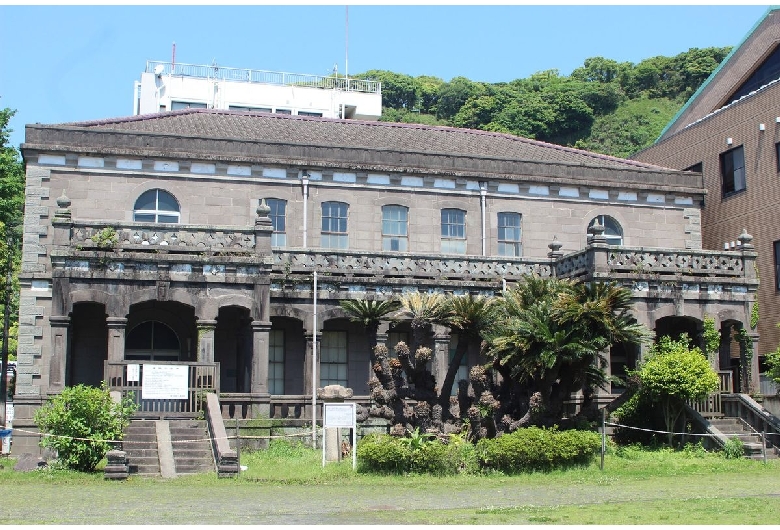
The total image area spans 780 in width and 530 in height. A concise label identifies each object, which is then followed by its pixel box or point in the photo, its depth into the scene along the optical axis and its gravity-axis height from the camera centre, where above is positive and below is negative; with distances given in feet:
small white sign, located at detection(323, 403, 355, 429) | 76.43 -3.03
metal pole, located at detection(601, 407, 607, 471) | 77.47 -4.42
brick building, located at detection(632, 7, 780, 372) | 115.03 +26.26
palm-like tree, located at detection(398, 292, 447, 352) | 81.76 +4.74
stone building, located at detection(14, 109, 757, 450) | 92.32 +12.67
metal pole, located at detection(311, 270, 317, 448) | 90.55 -0.97
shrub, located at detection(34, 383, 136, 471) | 74.13 -3.78
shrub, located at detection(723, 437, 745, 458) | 86.33 -6.17
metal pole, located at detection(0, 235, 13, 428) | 138.00 +2.46
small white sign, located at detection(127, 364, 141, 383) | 83.76 +0.00
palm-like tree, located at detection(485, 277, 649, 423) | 81.00 +2.82
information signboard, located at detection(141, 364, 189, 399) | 84.02 -0.72
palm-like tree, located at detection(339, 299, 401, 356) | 86.43 +5.09
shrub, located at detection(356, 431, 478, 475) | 72.33 -5.72
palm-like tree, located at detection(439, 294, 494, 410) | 82.64 +4.19
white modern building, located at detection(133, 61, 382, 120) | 199.52 +53.60
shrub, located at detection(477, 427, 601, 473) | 74.38 -5.39
